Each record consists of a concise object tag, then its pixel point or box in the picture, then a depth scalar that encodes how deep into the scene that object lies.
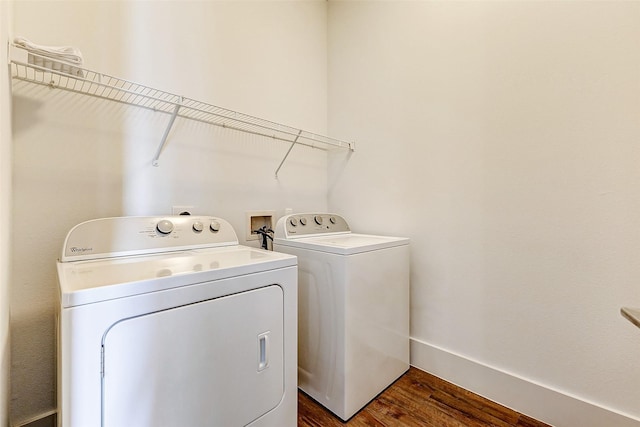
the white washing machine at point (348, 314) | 1.26
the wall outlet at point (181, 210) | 1.40
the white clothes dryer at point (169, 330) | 0.65
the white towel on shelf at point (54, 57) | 0.87
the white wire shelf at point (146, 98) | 0.95
